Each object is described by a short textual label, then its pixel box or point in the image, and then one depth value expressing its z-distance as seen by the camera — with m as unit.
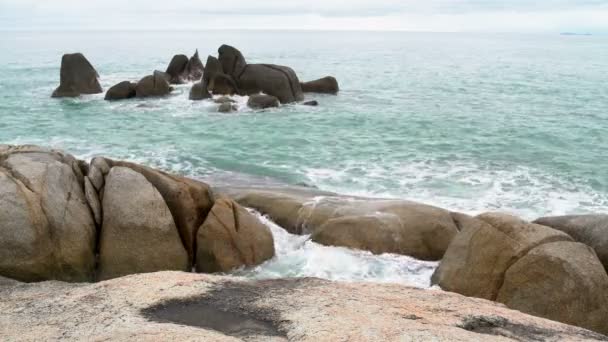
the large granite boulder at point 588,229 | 11.23
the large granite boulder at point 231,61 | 41.06
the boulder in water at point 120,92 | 40.81
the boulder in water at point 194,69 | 49.69
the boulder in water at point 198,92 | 39.78
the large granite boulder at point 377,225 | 13.38
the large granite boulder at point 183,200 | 12.34
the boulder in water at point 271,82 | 39.06
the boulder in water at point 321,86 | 44.47
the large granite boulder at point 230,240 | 12.24
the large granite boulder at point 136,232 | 11.30
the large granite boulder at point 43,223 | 10.25
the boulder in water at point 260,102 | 37.09
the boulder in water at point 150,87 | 41.75
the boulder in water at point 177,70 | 48.81
